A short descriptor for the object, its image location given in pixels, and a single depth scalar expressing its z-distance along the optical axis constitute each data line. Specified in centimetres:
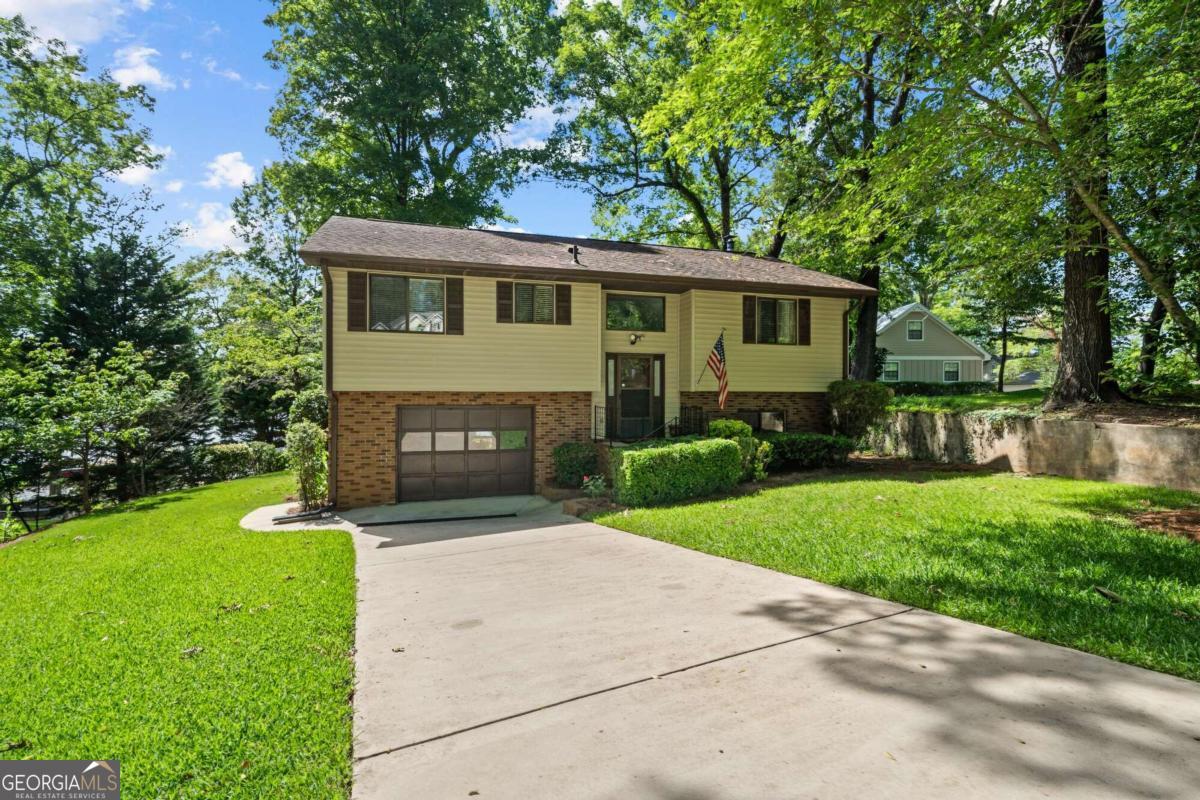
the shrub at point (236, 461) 1802
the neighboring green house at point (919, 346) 3472
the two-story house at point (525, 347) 1129
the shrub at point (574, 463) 1229
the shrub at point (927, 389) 2627
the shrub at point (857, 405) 1390
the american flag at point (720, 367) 1242
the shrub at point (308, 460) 1091
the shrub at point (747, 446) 1175
